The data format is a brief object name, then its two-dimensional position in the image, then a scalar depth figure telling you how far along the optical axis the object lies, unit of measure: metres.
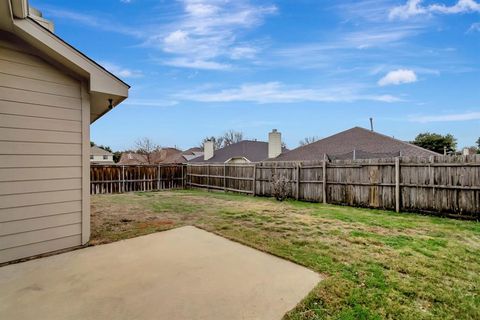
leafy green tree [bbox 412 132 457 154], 23.48
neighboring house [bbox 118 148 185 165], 36.11
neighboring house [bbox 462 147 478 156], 19.66
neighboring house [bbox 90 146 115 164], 38.28
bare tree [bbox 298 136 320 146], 50.78
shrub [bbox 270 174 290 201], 9.78
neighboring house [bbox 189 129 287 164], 22.19
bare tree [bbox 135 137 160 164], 36.56
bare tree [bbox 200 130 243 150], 51.03
